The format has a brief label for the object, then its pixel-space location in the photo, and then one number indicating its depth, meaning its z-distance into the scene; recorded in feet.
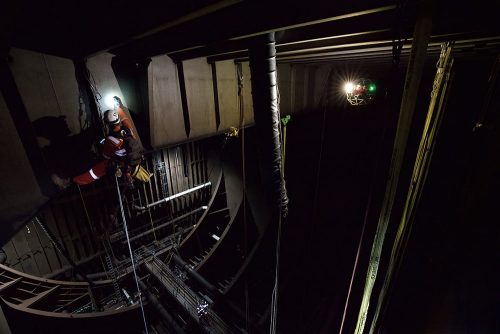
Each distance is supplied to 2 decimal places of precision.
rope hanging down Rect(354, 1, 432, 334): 5.67
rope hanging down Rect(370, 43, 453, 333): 10.87
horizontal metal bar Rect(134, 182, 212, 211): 26.73
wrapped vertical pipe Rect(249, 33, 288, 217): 11.26
